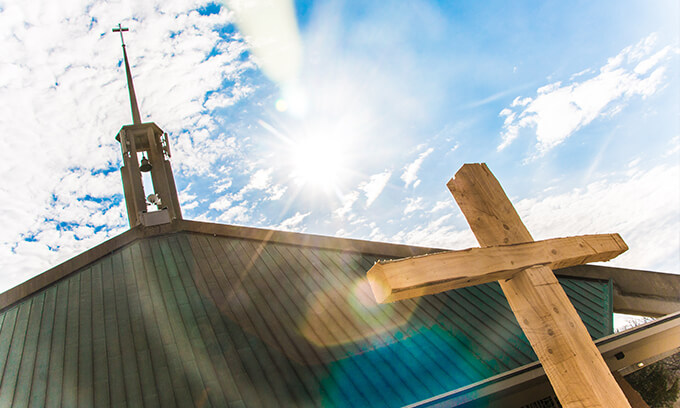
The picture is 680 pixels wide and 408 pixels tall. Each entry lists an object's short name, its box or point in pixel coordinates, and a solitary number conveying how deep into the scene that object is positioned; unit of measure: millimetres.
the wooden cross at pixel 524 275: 2180
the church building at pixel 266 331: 5172
